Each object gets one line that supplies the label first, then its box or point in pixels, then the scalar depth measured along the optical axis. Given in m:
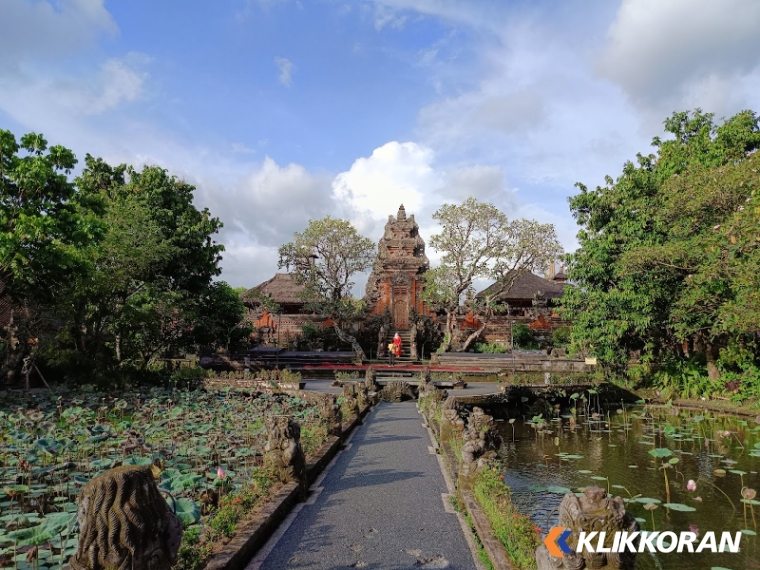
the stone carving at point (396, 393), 18.84
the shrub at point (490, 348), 32.62
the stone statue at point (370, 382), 18.29
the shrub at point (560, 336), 33.34
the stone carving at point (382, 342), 32.01
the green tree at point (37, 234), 14.09
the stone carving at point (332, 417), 10.61
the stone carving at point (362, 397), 15.19
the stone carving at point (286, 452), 7.00
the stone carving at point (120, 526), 3.30
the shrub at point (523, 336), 35.34
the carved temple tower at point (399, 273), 35.53
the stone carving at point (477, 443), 7.13
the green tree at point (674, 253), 14.35
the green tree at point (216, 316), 23.69
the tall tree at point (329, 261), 30.23
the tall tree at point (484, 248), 28.97
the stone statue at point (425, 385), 17.06
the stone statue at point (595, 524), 3.37
